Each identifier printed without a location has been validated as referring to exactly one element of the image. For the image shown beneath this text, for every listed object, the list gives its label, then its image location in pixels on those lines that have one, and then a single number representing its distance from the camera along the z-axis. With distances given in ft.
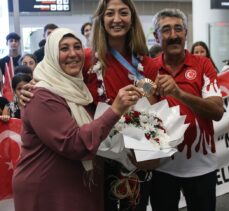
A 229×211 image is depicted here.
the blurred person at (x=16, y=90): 12.16
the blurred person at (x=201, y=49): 15.55
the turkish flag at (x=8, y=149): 10.14
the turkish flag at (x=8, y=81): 15.07
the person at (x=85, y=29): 18.68
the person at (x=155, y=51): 16.21
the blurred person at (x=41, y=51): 17.35
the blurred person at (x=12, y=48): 17.88
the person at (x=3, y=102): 13.21
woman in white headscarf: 5.48
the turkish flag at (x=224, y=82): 11.52
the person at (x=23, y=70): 13.50
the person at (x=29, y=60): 15.74
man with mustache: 7.27
